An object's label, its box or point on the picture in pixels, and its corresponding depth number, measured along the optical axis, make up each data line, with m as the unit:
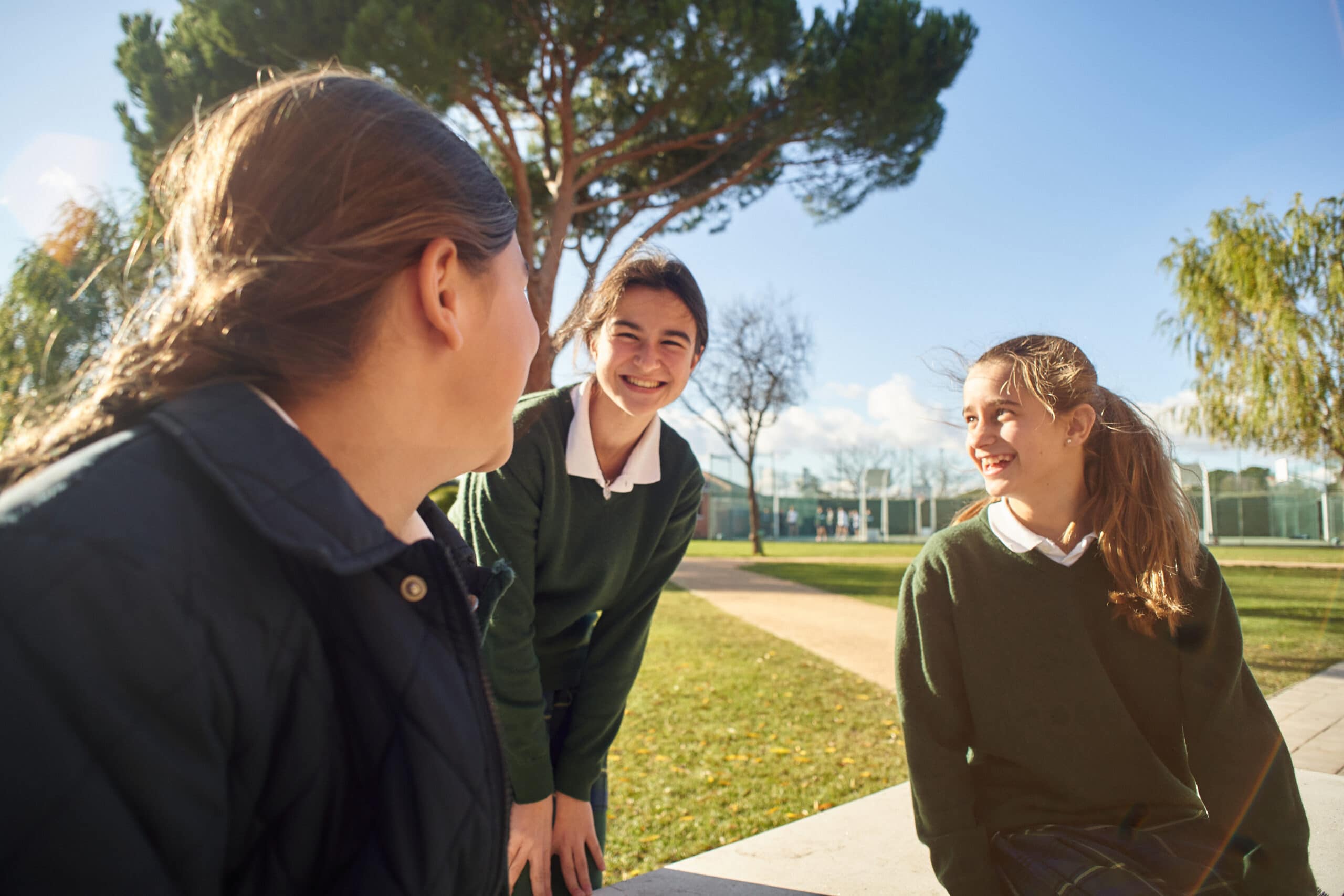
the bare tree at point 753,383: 24.27
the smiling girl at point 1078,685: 1.77
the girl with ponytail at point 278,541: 0.61
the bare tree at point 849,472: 40.19
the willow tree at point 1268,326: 14.84
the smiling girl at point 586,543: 1.87
